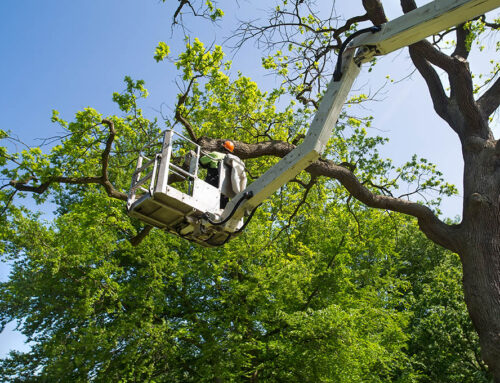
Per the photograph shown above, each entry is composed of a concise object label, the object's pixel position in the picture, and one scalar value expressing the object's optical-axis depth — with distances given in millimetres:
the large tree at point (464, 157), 6309
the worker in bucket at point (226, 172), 6895
